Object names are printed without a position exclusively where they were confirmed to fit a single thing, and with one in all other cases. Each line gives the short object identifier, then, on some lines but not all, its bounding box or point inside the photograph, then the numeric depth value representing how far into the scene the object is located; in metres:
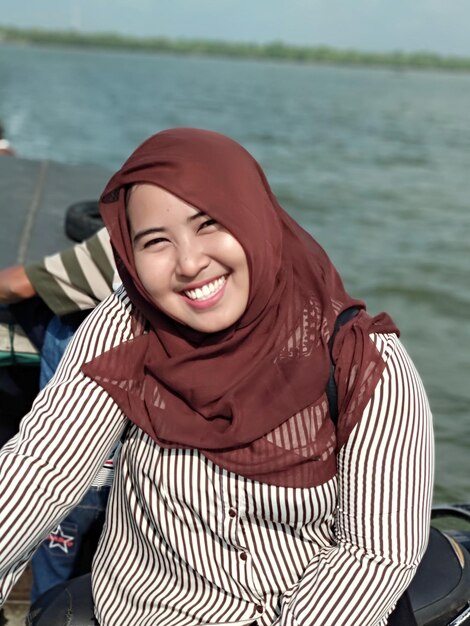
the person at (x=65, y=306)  2.57
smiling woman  1.52
